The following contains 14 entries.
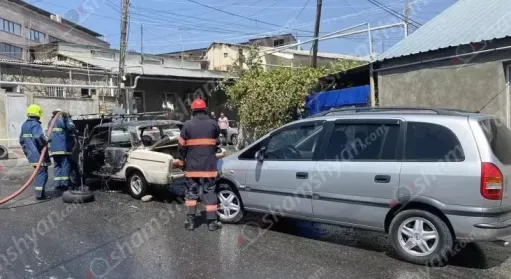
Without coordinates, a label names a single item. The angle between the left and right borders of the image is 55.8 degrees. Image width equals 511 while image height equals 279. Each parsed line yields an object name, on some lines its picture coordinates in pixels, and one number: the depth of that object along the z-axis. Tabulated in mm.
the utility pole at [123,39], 18719
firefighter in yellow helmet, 9281
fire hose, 8574
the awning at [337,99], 12608
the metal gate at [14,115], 18469
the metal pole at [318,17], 23344
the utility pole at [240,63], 18978
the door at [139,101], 23297
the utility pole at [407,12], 26977
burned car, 8898
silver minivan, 4918
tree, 15250
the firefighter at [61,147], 9445
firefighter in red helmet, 6812
